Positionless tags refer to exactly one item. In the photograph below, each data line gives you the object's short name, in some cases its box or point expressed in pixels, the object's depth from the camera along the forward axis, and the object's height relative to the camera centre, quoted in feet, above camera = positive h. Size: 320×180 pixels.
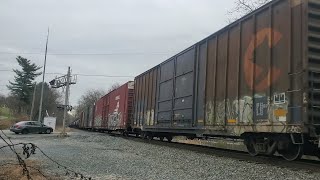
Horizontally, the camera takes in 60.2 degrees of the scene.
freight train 19.71 +3.53
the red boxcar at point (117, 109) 58.75 +2.08
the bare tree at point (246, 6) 62.72 +26.23
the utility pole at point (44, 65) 92.04 +16.18
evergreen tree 184.94 +21.83
